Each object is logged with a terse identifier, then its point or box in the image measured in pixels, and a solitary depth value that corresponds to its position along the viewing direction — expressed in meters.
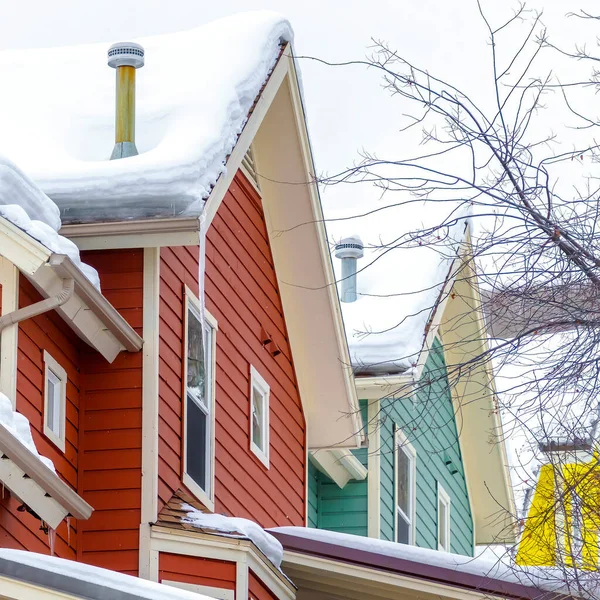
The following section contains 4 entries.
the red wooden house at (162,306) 16.11
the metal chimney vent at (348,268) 29.50
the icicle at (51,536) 14.60
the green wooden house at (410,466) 27.50
